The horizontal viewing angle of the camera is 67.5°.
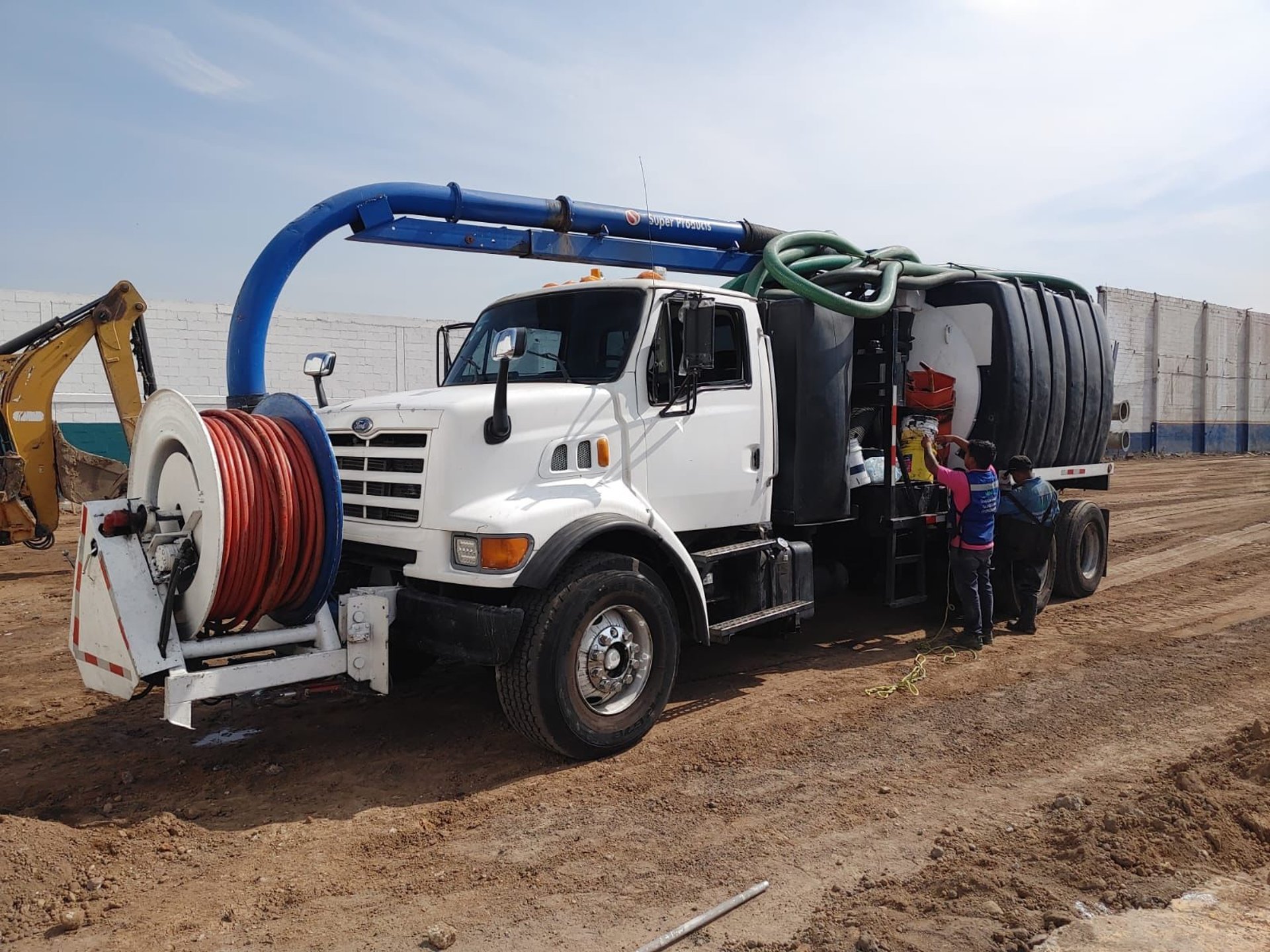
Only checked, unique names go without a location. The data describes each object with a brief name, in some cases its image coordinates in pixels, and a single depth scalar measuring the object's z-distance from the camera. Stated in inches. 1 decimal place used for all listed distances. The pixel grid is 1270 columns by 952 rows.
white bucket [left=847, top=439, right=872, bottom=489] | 284.4
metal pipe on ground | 129.7
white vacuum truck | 183.9
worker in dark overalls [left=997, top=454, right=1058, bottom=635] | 313.1
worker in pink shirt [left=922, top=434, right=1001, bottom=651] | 291.3
